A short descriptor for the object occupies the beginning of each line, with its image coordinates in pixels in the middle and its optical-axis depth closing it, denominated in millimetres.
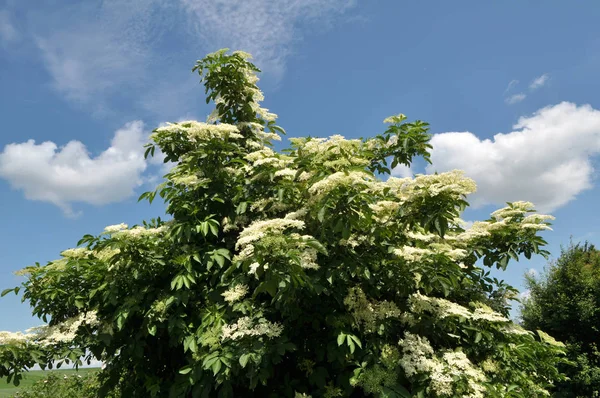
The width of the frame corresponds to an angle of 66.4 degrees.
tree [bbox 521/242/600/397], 9180
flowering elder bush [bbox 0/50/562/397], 3283
